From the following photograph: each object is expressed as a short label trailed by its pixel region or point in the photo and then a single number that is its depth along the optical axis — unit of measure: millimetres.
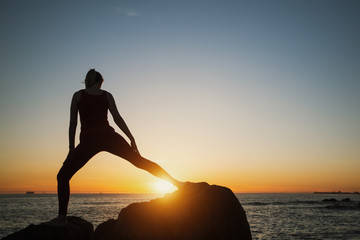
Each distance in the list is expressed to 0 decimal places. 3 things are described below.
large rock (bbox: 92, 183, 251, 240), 4559
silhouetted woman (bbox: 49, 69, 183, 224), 4383
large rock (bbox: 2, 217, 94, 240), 4949
